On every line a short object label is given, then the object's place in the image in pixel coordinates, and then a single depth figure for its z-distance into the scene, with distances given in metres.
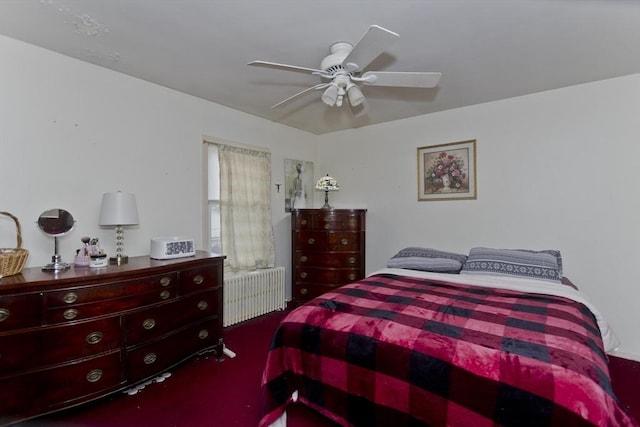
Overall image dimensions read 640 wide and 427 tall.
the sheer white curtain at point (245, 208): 3.45
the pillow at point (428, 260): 3.07
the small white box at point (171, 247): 2.53
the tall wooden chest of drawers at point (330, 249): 3.73
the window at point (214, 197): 3.38
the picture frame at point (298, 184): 4.19
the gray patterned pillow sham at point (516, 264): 2.65
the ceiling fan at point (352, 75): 1.76
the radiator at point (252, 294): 3.33
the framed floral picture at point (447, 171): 3.45
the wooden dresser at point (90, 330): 1.73
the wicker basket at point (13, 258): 1.84
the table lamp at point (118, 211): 2.30
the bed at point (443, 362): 1.23
